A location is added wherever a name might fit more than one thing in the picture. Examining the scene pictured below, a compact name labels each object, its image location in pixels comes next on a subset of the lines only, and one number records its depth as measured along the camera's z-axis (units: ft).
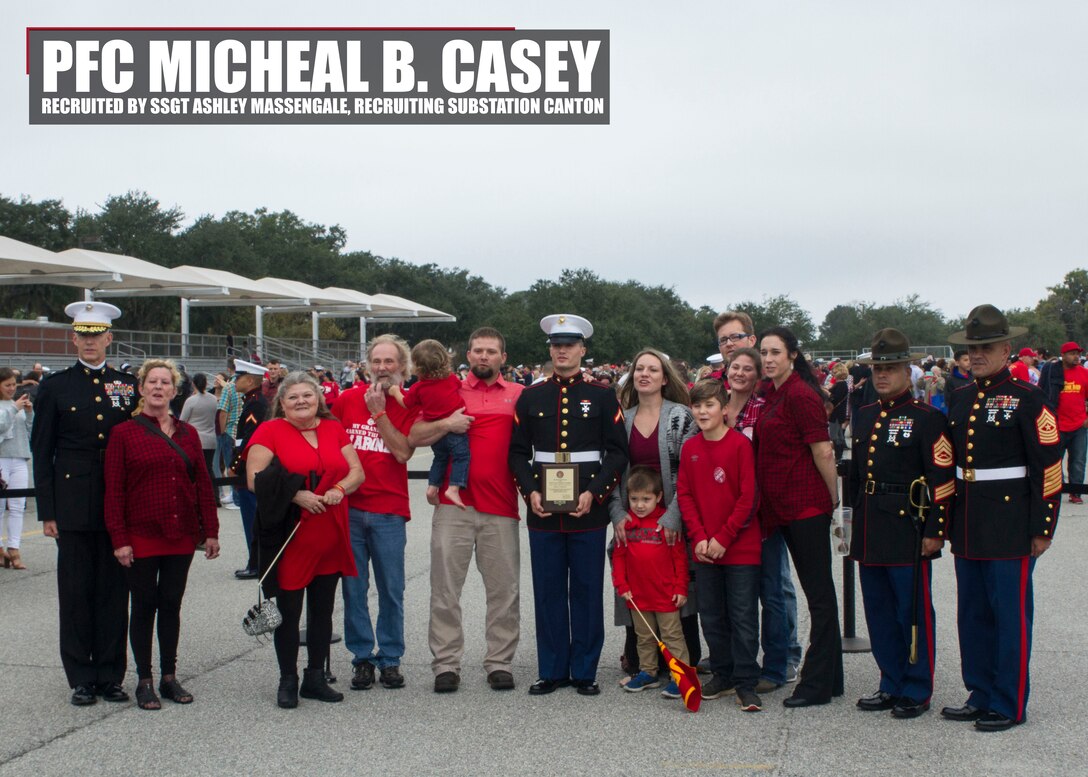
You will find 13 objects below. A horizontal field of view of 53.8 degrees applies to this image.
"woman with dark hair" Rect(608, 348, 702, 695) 20.08
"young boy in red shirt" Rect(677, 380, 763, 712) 18.79
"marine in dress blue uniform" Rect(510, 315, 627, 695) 19.80
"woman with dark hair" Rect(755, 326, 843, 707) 18.53
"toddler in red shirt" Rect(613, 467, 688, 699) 19.43
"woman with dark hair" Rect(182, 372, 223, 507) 40.93
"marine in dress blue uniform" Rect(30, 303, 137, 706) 19.35
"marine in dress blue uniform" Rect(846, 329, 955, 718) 17.83
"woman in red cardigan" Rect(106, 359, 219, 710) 18.94
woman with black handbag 18.97
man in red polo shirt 20.25
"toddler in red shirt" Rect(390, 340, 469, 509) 19.92
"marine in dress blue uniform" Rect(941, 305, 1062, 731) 17.11
